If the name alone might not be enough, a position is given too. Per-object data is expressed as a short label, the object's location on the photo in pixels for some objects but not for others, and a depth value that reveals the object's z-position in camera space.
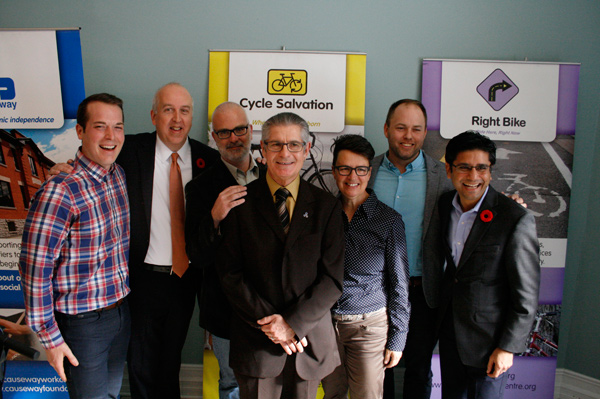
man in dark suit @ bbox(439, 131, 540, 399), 1.61
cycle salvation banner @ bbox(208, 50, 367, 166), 2.61
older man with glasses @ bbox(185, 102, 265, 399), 1.60
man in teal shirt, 1.99
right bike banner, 2.61
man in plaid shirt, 1.53
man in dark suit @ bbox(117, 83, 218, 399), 1.91
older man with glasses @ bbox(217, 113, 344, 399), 1.43
